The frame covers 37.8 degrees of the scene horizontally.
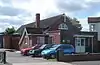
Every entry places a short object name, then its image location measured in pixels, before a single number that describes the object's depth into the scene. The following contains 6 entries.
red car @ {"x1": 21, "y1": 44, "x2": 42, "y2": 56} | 20.22
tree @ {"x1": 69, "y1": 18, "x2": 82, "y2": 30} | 52.91
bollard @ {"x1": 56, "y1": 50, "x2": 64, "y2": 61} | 15.07
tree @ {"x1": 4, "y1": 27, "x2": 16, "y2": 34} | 44.60
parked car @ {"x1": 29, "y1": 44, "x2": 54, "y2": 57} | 18.62
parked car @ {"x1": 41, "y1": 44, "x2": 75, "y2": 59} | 16.78
